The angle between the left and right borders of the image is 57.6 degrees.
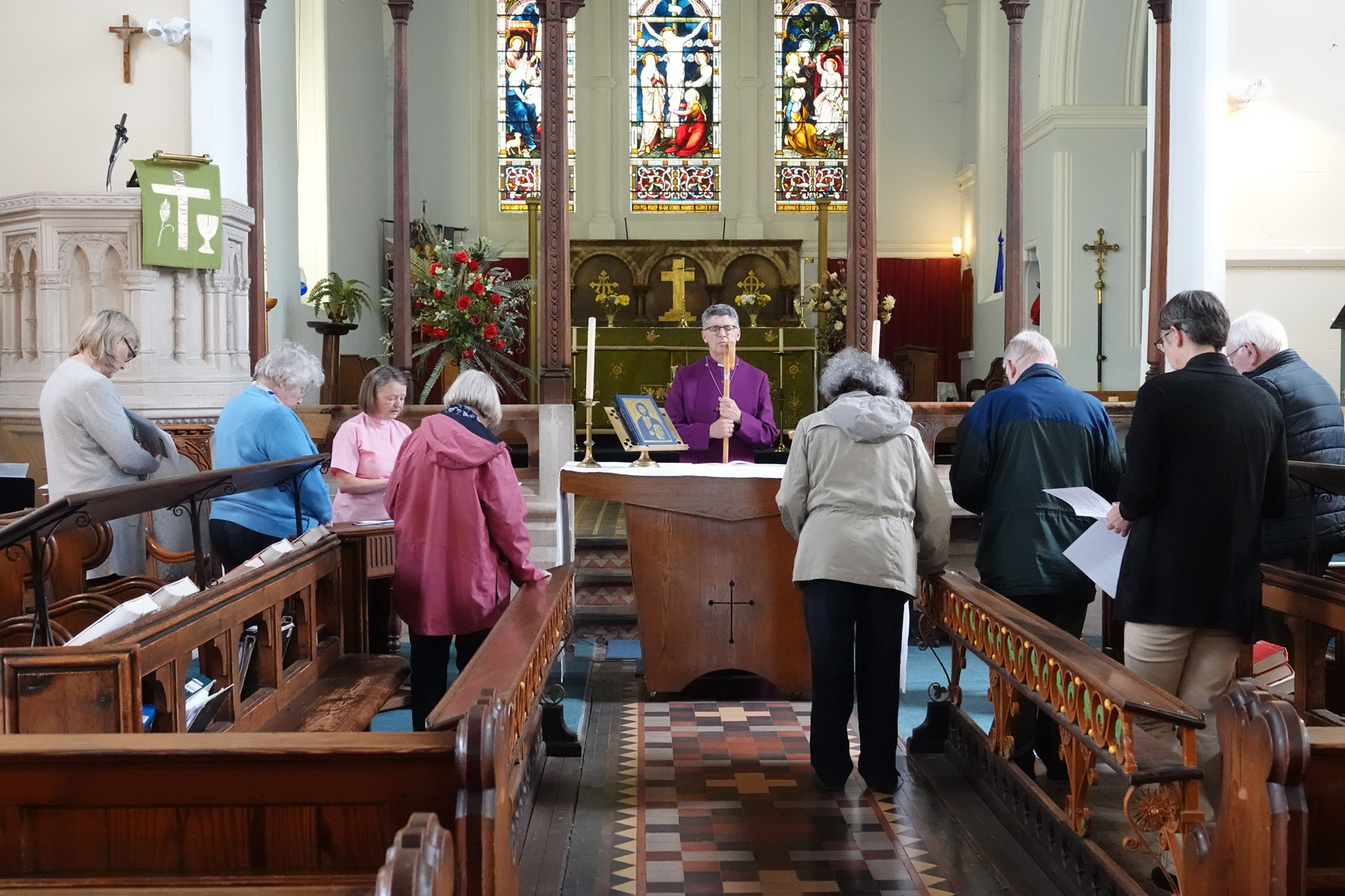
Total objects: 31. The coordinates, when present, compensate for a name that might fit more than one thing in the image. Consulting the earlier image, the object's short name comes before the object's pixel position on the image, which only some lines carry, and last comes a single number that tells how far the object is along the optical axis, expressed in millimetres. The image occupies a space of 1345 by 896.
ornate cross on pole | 11219
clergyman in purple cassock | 5344
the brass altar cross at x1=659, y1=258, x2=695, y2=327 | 12438
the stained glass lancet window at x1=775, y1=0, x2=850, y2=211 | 14602
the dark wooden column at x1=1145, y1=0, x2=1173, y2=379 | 7000
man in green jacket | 3729
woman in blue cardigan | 4359
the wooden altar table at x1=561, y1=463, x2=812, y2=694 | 4703
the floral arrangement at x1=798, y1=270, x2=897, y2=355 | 10547
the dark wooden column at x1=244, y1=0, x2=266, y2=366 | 6824
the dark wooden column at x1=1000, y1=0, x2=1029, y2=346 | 6703
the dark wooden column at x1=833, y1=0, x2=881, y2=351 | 6664
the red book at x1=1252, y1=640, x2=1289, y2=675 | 3607
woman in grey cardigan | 4203
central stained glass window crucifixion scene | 14516
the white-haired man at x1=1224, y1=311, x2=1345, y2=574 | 3715
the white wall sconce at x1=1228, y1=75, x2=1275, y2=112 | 7086
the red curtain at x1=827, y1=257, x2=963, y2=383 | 14328
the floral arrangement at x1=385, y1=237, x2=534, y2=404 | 7711
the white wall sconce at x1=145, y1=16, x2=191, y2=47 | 6348
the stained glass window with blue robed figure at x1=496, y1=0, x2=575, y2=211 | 14406
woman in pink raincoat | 3912
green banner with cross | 5902
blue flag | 13055
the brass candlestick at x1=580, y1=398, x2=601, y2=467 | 4710
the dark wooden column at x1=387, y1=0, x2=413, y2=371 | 6754
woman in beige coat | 3656
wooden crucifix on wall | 6371
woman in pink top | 4824
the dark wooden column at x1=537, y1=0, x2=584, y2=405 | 6543
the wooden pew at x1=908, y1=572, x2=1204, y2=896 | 2273
